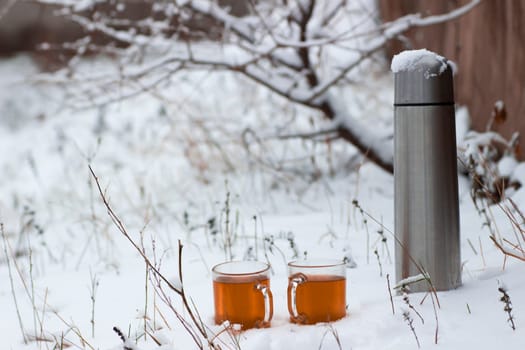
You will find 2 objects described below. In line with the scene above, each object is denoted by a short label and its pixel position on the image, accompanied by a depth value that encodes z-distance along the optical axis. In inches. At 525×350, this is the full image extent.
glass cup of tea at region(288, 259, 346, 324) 58.9
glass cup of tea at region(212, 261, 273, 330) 58.8
